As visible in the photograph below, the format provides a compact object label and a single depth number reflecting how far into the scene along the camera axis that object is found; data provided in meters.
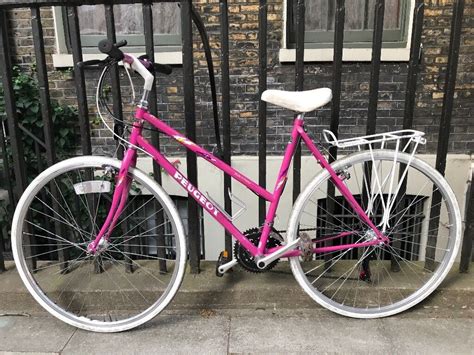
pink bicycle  2.24
